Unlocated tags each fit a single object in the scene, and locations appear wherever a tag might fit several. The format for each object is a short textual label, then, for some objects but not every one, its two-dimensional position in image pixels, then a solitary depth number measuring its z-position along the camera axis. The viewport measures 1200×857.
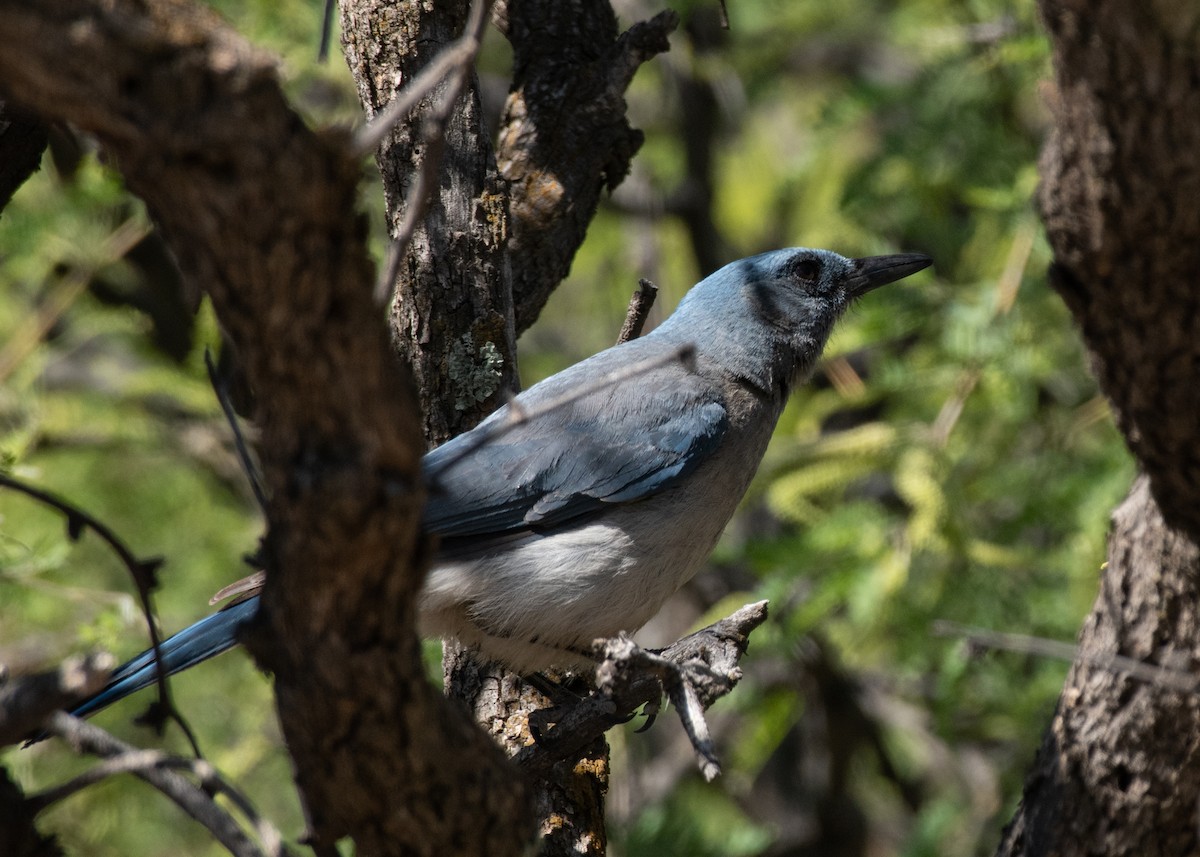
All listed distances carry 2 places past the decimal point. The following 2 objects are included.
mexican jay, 8.49
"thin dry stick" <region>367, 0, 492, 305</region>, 4.32
